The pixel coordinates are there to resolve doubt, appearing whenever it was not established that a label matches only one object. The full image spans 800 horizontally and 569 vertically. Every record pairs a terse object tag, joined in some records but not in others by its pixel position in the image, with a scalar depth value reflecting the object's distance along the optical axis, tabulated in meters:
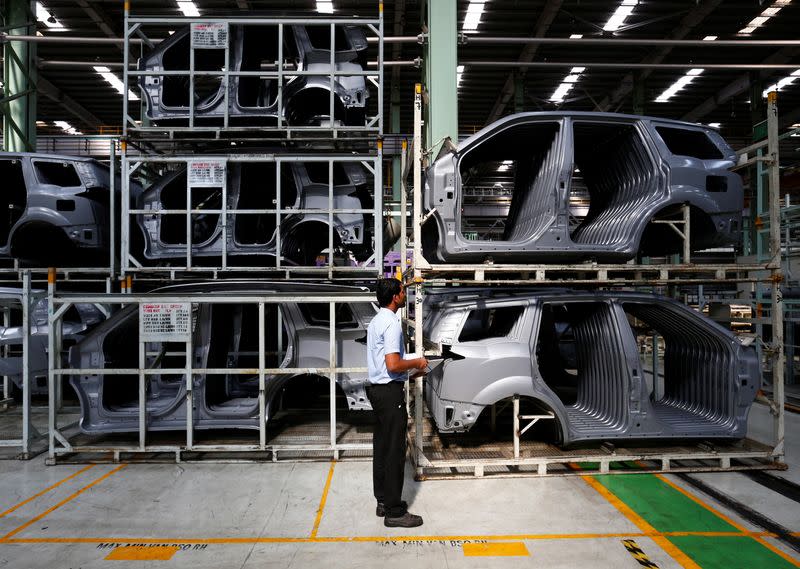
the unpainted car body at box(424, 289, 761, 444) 3.85
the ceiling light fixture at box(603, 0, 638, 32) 10.26
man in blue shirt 3.12
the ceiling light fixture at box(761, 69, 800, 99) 12.81
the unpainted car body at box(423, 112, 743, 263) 4.10
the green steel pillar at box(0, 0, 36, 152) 8.84
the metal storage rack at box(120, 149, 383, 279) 5.19
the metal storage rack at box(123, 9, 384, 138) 5.30
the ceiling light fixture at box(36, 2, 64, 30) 10.27
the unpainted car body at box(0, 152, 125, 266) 5.74
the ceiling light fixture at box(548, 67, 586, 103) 13.09
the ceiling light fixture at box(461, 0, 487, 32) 10.10
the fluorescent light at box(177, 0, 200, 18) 9.98
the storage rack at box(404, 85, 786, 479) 3.91
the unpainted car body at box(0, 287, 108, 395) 5.61
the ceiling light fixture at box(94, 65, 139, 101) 12.92
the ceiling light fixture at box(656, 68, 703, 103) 13.05
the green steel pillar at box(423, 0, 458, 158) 7.02
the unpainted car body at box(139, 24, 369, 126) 5.48
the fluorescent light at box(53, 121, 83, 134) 17.42
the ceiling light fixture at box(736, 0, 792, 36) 10.22
